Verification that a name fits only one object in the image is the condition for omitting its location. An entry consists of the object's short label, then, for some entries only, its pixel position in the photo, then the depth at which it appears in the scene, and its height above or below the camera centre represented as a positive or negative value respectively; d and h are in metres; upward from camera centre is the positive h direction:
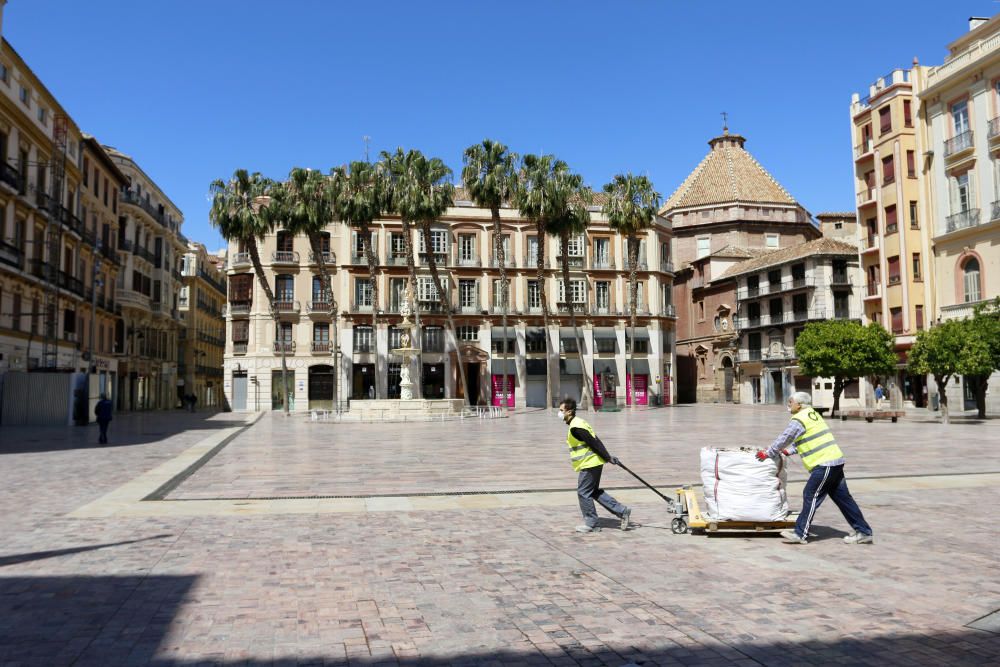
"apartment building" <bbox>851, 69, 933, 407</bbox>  45.59 +10.26
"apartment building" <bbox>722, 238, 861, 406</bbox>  56.78 +6.24
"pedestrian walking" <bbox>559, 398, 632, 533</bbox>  8.85 -0.89
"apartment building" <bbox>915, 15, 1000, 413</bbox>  38.59 +10.94
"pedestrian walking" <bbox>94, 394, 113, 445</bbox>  22.39 -0.49
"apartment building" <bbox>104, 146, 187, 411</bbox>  53.41 +7.64
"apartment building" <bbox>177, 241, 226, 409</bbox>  71.81 +6.41
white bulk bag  8.50 -1.05
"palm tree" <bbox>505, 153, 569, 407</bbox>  47.84 +12.64
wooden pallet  8.50 -1.43
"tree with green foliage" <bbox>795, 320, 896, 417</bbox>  38.53 +1.76
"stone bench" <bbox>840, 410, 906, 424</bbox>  33.51 -1.13
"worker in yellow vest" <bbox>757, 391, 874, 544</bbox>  8.13 -0.81
